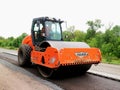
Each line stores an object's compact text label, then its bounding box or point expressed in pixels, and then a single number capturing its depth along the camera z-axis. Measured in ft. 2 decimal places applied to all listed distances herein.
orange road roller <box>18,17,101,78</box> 13.58
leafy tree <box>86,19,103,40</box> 73.07
